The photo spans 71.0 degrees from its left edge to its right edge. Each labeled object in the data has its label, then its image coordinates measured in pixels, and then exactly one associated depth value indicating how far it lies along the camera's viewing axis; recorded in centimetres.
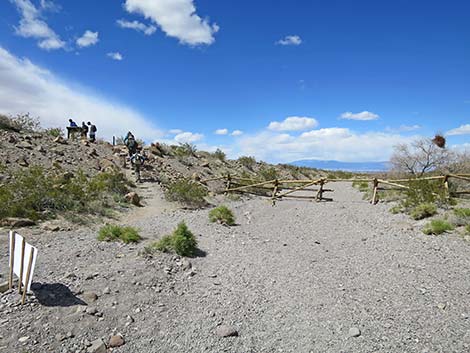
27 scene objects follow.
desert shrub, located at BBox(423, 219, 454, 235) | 977
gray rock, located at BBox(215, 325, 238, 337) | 506
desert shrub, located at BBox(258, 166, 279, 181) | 2565
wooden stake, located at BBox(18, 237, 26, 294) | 482
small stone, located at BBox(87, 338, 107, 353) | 446
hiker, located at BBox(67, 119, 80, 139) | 2489
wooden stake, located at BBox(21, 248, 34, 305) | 467
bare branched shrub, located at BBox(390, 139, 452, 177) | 2186
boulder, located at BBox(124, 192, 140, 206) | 1419
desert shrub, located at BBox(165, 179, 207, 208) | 1565
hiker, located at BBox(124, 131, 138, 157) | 1895
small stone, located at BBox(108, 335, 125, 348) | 464
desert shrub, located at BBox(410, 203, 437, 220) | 1162
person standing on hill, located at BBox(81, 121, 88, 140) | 2485
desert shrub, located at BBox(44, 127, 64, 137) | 2281
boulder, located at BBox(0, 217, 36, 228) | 934
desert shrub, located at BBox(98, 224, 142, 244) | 876
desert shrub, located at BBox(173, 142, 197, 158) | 2612
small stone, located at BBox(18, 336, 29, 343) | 445
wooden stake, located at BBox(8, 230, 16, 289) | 514
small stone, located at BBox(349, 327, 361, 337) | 501
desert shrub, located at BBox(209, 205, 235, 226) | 1249
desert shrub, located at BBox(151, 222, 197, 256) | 818
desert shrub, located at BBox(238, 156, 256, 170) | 3016
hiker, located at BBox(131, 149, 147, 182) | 1817
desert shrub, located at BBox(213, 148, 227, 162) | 2904
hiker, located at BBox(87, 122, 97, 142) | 2383
